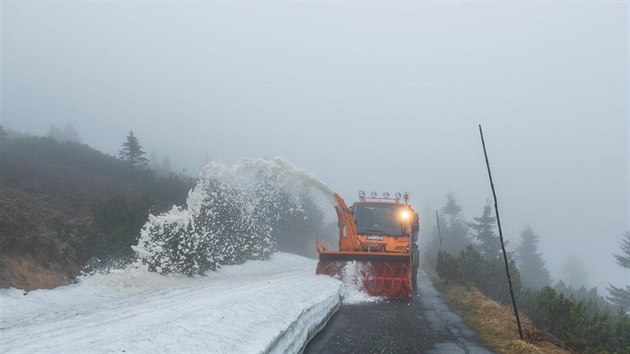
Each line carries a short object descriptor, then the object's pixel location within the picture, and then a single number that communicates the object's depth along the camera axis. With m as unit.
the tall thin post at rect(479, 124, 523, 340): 8.16
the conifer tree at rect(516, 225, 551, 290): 60.25
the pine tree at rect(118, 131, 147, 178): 40.97
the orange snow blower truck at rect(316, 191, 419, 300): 14.48
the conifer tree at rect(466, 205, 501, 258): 51.83
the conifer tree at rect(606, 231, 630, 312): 42.62
